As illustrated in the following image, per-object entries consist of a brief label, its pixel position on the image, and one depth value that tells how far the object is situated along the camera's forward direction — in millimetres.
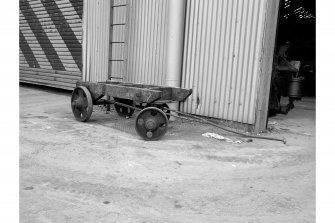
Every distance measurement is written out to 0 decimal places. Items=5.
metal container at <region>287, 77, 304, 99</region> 8227
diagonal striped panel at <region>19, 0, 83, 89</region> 9500
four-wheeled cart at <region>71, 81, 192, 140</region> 5172
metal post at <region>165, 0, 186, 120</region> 6609
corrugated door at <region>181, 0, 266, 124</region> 5938
